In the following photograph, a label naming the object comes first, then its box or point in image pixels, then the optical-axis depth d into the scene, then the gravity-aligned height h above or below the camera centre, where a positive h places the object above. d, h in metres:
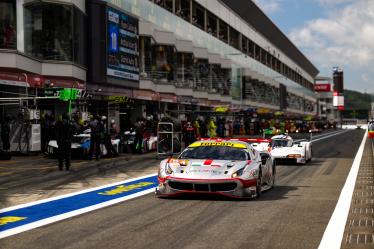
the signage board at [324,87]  199.25 +10.10
